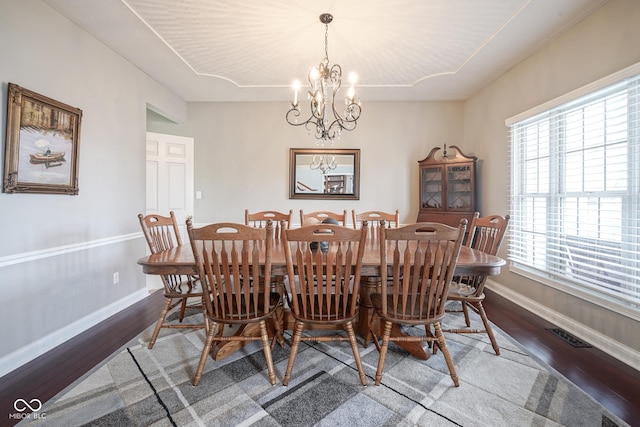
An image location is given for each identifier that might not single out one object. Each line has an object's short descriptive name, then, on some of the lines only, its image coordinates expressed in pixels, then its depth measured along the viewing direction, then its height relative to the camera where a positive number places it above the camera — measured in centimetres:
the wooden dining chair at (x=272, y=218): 278 -8
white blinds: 193 +18
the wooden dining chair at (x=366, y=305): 206 -74
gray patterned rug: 136 -105
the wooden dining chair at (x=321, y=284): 145 -42
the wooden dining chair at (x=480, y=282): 195 -55
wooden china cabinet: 361 +34
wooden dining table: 164 -35
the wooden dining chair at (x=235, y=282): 146 -42
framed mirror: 418 +60
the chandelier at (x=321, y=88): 213 +100
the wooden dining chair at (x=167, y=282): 202 -60
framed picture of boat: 181 +47
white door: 367 +46
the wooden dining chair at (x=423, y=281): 145 -41
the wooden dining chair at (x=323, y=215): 284 -7
